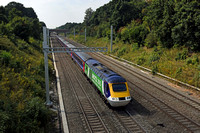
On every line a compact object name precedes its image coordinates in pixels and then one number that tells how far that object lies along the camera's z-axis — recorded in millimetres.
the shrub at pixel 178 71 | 23056
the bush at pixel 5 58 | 17947
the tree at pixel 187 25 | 22562
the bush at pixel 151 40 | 34925
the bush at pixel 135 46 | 40331
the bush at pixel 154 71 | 26397
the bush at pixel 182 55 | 26172
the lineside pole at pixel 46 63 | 14859
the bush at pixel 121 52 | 42469
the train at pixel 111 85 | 13797
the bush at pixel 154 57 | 29862
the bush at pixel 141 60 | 32500
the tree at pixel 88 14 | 130625
